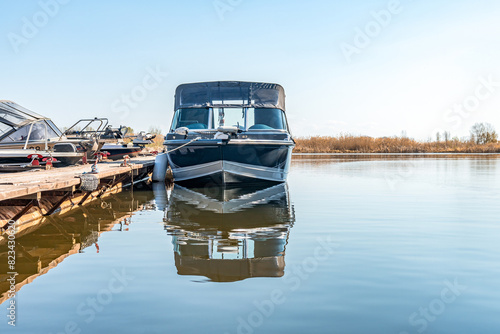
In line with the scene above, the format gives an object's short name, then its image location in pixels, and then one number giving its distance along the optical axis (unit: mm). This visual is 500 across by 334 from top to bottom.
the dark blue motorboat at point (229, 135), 12891
